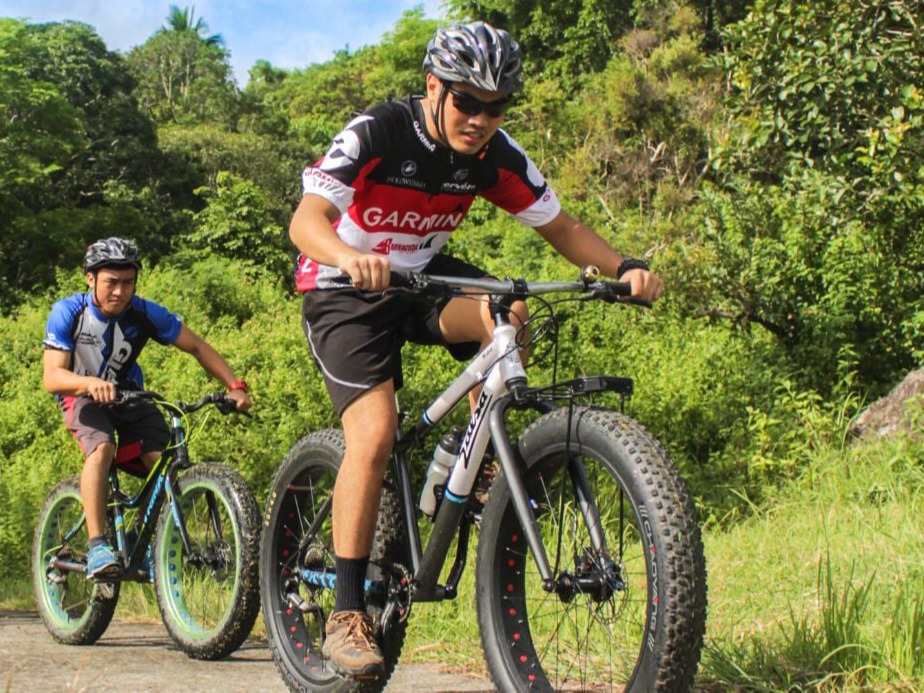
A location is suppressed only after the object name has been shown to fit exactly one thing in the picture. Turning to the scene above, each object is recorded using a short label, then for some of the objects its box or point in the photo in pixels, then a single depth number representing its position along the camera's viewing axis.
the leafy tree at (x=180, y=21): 75.19
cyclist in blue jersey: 6.48
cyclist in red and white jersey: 3.82
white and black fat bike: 3.11
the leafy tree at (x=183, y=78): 50.53
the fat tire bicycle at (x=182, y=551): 5.65
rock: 8.70
